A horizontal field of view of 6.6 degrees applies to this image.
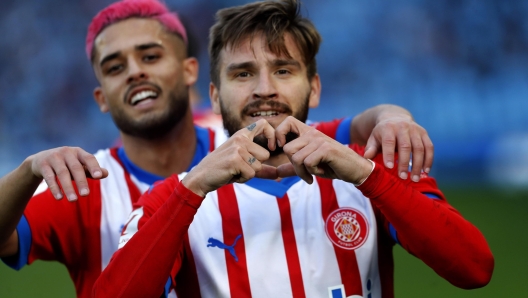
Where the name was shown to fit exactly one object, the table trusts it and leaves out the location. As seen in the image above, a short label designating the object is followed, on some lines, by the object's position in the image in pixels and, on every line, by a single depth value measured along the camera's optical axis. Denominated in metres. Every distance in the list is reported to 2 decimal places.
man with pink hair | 6.84
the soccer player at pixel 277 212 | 6.52
